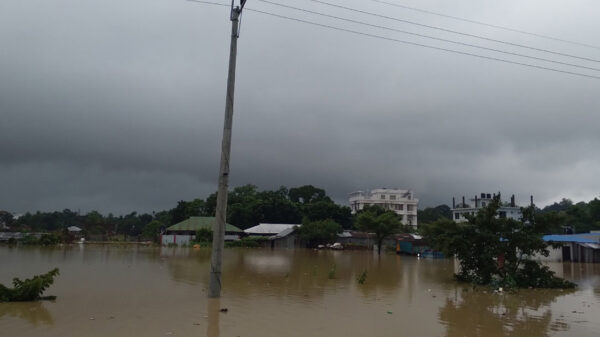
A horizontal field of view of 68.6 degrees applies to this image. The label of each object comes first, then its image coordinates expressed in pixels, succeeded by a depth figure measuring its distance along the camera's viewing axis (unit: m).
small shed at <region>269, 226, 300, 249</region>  60.06
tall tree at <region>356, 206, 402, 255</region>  51.00
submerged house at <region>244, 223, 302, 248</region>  60.16
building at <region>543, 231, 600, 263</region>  37.84
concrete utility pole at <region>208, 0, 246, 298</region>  12.12
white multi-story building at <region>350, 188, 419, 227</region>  112.38
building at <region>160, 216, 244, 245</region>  60.00
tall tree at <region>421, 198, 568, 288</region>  18.95
